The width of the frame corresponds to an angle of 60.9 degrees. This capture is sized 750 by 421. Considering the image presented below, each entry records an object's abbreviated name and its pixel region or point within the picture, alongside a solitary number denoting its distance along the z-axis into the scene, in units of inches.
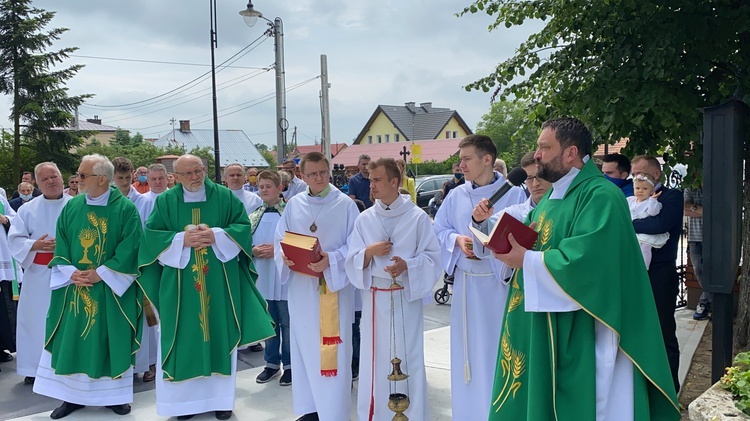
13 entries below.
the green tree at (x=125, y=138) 3151.6
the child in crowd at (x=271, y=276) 239.6
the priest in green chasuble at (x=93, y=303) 206.1
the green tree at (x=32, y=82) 1008.9
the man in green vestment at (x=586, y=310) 116.2
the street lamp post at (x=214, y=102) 764.5
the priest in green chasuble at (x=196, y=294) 198.2
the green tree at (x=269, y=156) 3575.3
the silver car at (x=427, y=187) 997.8
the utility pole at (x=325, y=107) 834.2
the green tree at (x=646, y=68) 194.1
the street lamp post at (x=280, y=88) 738.2
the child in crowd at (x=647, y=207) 201.6
